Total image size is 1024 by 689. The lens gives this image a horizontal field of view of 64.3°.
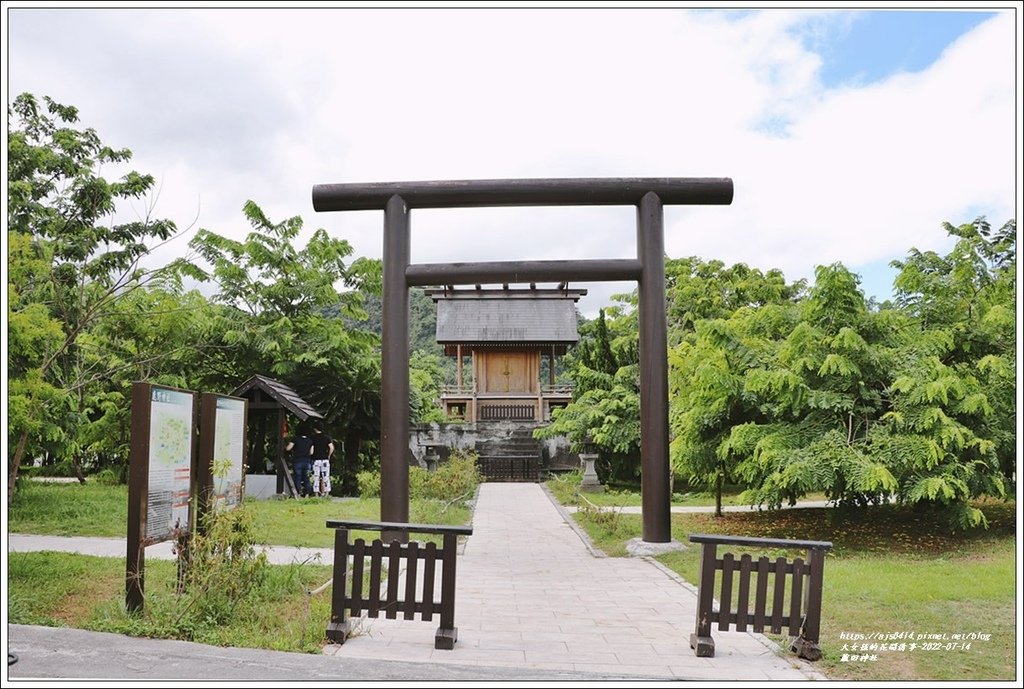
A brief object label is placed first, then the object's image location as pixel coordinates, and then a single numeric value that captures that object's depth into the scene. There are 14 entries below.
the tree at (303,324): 19.31
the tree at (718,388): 11.09
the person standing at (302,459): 16.84
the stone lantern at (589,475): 20.97
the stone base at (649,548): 9.98
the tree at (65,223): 10.54
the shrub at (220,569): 5.86
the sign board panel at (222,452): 6.68
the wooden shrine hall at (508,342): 30.06
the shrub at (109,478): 18.90
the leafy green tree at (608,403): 20.11
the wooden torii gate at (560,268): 10.09
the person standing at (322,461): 17.00
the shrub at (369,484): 17.42
